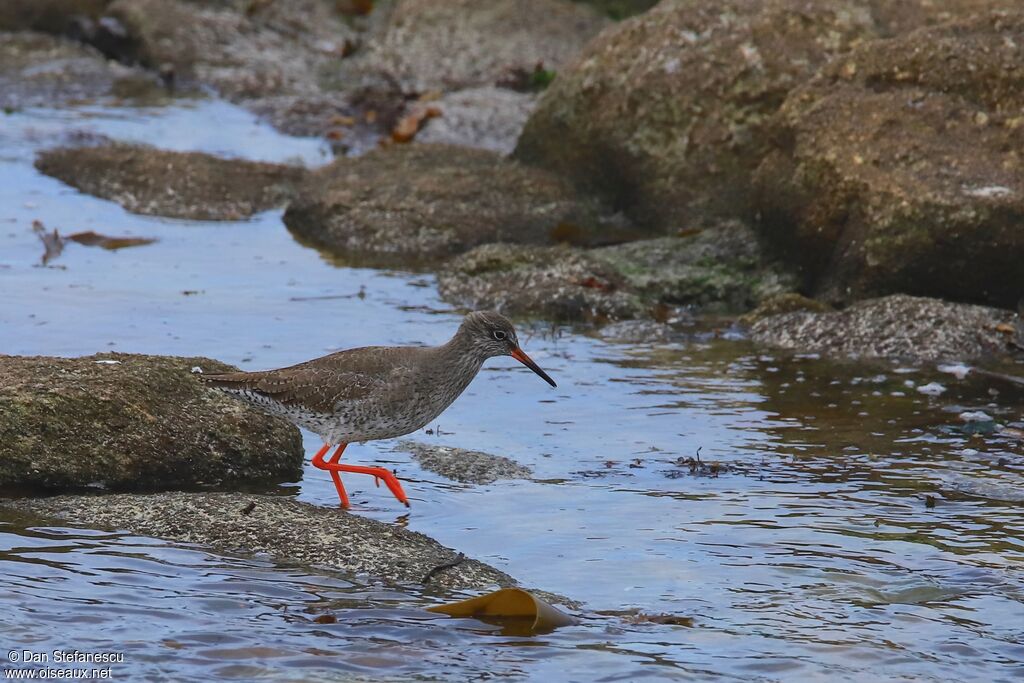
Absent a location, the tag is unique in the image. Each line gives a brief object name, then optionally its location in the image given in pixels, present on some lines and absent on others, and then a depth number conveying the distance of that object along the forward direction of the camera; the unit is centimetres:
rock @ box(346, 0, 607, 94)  2073
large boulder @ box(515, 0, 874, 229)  1368
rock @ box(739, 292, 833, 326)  1181
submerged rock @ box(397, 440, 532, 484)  853
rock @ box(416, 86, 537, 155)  1803
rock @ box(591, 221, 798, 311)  1262
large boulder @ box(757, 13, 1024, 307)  1122
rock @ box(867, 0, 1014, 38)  1397
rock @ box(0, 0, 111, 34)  2255
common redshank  820
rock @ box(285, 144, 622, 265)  1415
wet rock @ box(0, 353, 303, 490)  769
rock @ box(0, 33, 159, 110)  2011
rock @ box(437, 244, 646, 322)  1227
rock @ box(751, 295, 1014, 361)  1091
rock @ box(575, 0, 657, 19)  2134
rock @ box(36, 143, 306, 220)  1533
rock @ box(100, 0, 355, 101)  2144
